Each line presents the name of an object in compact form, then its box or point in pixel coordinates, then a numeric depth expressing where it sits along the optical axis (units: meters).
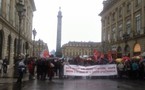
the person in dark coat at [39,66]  14.62
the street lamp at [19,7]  13.72
